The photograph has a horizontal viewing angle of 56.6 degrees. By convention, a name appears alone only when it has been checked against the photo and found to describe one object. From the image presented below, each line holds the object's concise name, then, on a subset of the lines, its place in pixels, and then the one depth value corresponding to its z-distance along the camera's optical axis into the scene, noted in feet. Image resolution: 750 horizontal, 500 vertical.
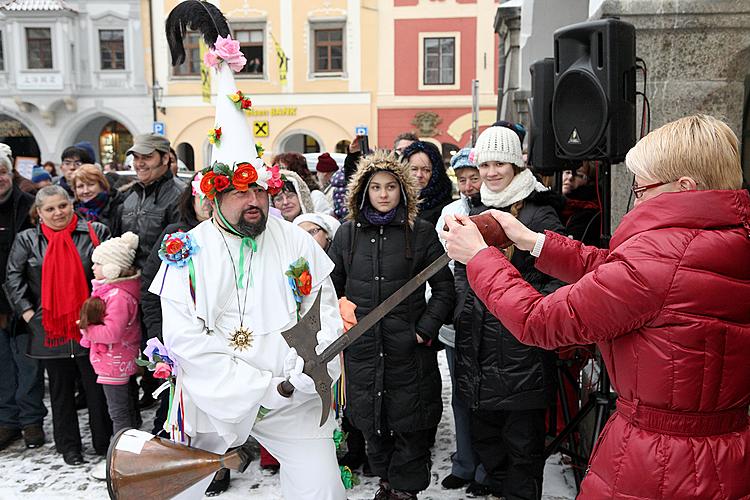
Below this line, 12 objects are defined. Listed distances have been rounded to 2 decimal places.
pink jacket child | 14.57
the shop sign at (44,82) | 82.58
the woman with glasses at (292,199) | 16.03
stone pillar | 13.10
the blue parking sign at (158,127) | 63.16
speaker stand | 11.43
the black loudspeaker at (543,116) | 13.38
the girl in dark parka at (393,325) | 12.19
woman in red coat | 5.92
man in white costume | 9.45
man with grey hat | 15.62
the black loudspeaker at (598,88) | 11.05
